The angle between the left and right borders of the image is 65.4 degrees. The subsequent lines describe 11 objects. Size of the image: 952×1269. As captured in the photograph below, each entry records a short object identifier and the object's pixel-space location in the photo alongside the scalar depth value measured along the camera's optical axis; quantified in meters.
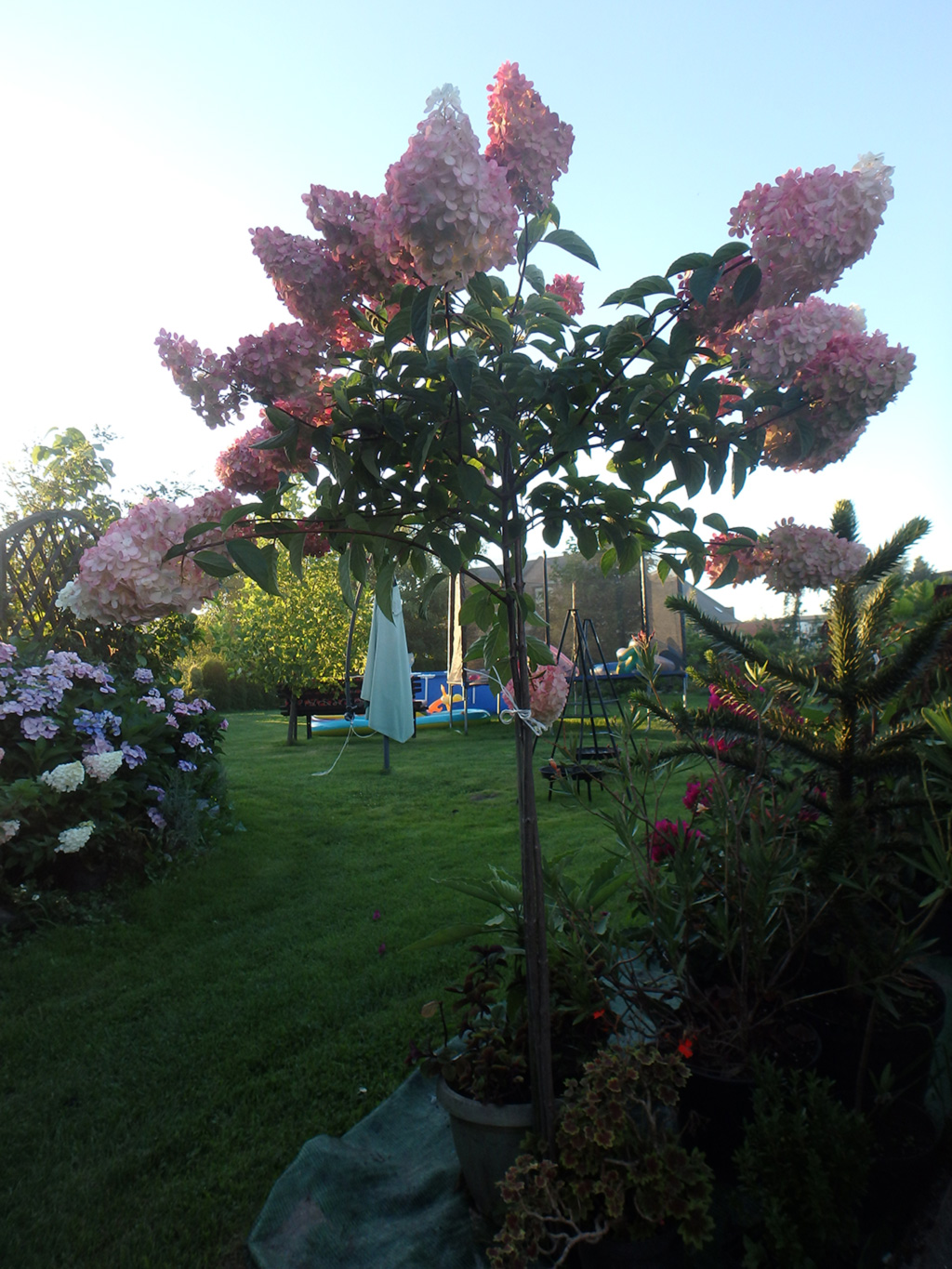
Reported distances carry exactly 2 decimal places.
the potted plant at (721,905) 1.67
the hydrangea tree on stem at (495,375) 1.14
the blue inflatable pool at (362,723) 11.37
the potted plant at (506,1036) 1.64
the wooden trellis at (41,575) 4.40
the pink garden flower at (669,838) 1.84
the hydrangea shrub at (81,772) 3.57
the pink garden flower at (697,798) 1.97
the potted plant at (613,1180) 1.33
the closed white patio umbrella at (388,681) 7.10
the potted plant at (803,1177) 1.24
